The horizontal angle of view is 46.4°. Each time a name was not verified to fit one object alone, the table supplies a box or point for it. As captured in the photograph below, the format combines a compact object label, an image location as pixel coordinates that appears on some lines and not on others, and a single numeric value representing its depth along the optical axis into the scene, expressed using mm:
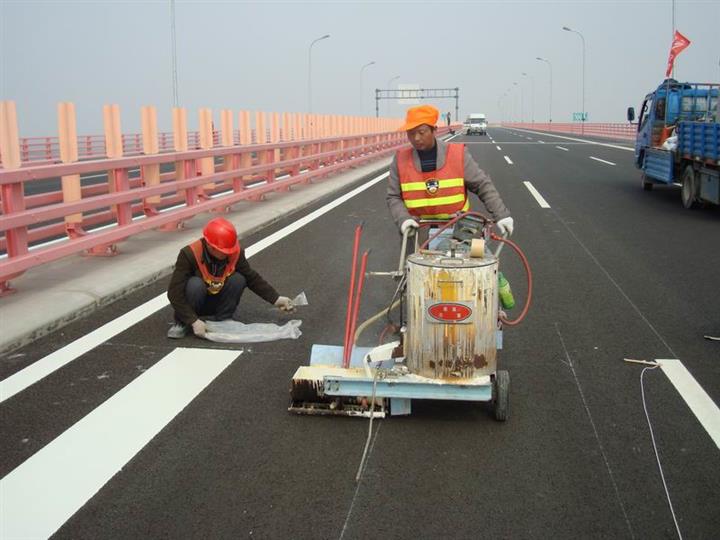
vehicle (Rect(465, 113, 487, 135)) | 79125
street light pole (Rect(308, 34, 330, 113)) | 46531
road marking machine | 4312
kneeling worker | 5914
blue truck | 13867
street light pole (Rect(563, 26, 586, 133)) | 69375
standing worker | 5113
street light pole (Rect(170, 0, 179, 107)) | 22584
